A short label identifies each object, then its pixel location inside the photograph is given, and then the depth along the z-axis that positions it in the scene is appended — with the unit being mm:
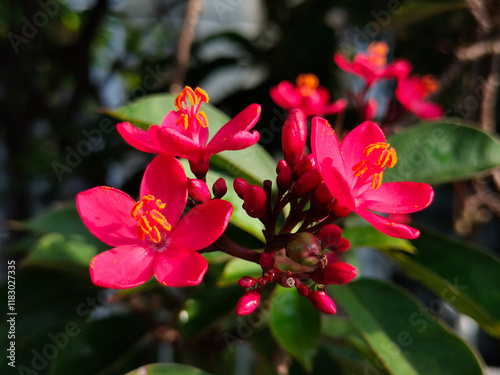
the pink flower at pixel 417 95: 207
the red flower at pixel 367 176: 122
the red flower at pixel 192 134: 125
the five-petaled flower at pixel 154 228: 122
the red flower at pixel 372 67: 198
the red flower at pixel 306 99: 183
